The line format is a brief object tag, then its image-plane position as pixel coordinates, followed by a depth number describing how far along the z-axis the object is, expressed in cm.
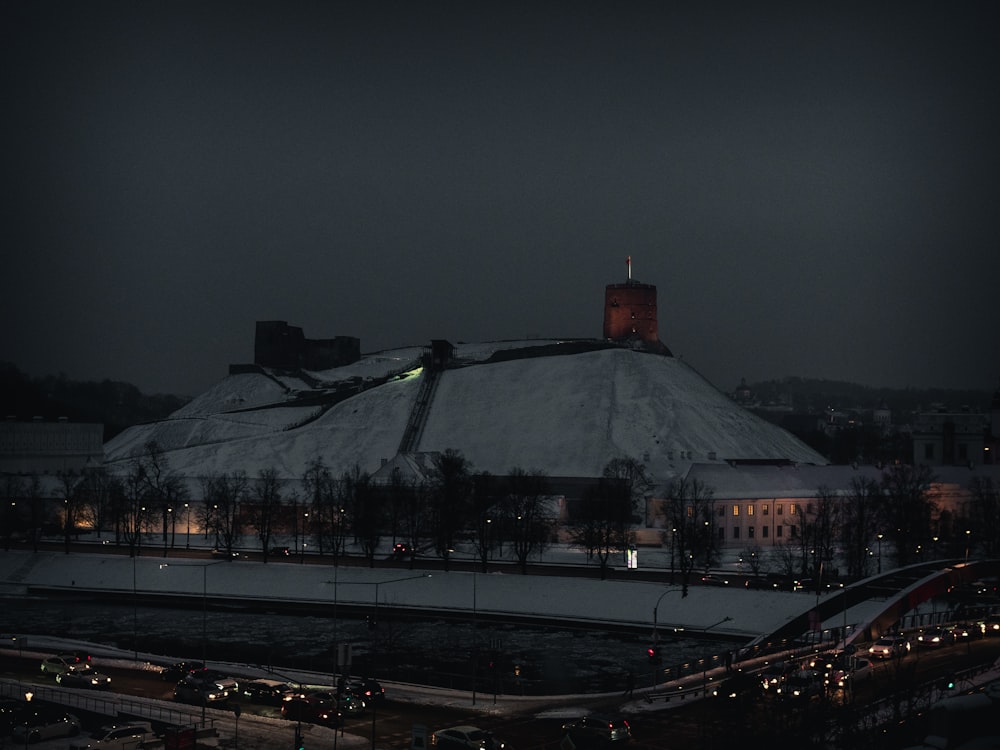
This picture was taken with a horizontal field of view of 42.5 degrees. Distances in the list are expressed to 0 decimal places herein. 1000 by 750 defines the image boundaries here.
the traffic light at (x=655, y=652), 5315
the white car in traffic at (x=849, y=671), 4294
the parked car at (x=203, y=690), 4412
